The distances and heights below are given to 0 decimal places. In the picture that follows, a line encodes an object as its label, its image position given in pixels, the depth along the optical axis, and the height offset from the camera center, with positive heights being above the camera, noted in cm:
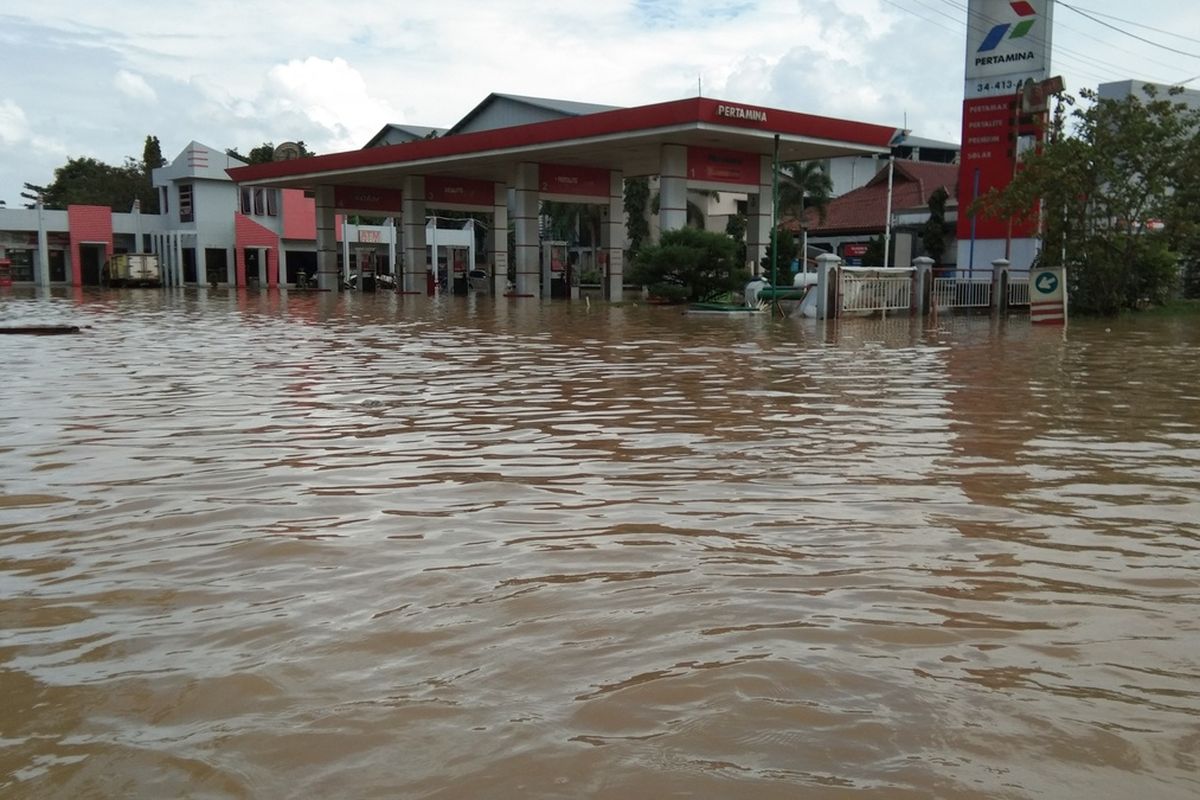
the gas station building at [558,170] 3155 +385
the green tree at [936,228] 4684 +177
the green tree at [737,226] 6081 +234
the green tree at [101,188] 7756 +583
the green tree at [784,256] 3727 +41
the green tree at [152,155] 8831 +924
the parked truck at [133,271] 5657 -34
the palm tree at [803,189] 5622 +419
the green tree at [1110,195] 2647 +189
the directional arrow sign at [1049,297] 2256 -64
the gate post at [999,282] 2856 -39
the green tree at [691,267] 3031 -1
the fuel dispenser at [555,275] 4241 -40
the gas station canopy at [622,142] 3020 +400
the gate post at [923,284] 2630 -42
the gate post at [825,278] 2328 -24
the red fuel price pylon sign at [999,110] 3209 +487
